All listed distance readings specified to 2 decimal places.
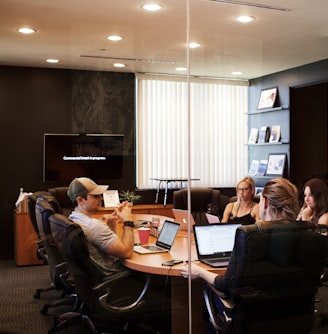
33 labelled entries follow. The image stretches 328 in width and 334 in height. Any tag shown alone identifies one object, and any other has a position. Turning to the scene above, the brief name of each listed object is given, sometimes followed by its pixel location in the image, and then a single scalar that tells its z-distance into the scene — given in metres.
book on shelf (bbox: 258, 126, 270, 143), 4.37
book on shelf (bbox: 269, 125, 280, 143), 4.70
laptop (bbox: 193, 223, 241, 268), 2.99
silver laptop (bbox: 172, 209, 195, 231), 3.53
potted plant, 4.18
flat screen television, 4.25
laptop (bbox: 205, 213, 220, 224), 3.54
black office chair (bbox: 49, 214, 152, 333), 2.91
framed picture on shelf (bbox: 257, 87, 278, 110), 4.39
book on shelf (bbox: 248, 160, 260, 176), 4.25
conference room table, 2.93
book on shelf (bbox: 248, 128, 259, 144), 4.17
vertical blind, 3.93
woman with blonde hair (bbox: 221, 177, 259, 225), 4.00
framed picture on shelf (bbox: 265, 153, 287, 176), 4.75
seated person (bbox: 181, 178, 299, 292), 2.79
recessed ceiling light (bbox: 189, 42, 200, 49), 4.42
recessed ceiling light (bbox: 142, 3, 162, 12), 3.56
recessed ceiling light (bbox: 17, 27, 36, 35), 4.14
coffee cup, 3.47
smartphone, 2.93
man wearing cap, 3.04
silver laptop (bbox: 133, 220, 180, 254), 3.26
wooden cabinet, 4.21
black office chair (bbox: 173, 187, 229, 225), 3.81
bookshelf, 4.24
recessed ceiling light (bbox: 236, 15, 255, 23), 3.84
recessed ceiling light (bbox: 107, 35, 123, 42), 4.38
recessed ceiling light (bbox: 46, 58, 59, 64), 4.64
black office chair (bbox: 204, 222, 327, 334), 2.59
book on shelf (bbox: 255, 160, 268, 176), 4.39
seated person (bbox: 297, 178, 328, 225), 3.53
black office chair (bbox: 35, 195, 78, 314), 3.40
